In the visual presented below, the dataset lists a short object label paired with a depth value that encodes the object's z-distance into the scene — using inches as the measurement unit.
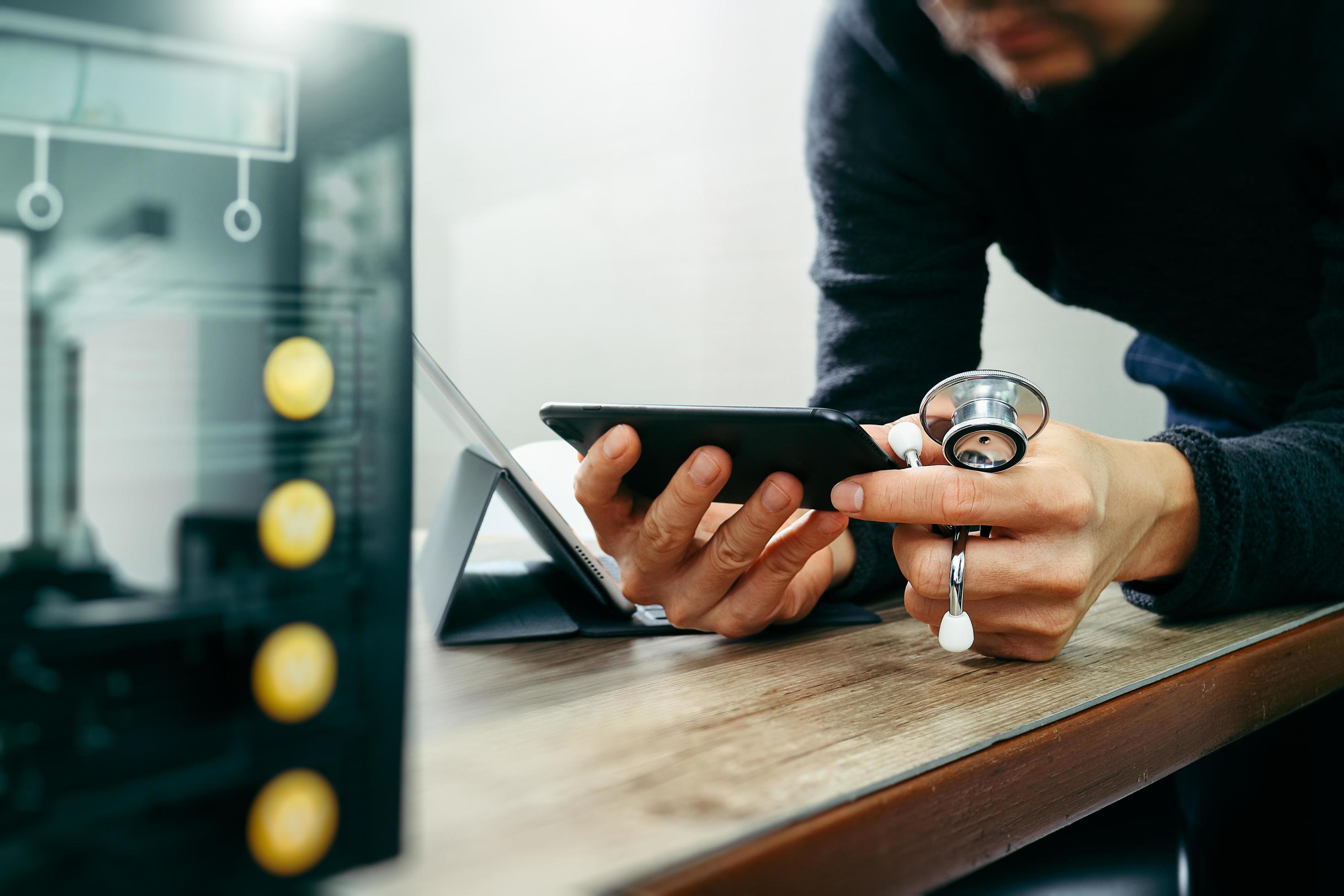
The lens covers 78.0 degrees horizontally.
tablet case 17.8
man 16.7
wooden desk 8.6
